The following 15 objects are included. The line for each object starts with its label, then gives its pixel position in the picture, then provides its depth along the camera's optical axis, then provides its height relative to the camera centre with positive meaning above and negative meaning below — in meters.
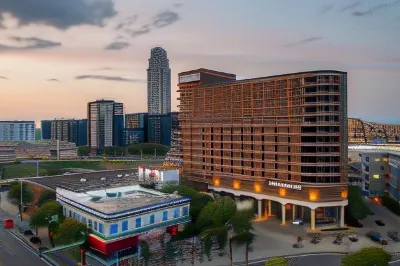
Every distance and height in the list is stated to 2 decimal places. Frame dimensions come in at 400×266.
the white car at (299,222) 82.00 -21.01
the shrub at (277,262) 44.42 -16.37
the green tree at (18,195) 90.25 -16.35
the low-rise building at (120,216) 55.59 -14.40
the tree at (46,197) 81.25 -15.19
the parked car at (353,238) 69.81 -21.15
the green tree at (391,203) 89.75 -19.19
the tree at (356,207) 80.50 -17.47
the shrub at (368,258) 43.88 -15.74
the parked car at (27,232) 72.75 -20.53
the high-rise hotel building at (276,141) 78.88 -2.99
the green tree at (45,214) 67.58 -15.79
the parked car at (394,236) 69.81 -21.10
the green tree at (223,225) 57.19 -15.82
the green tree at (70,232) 56.97 -16.22
